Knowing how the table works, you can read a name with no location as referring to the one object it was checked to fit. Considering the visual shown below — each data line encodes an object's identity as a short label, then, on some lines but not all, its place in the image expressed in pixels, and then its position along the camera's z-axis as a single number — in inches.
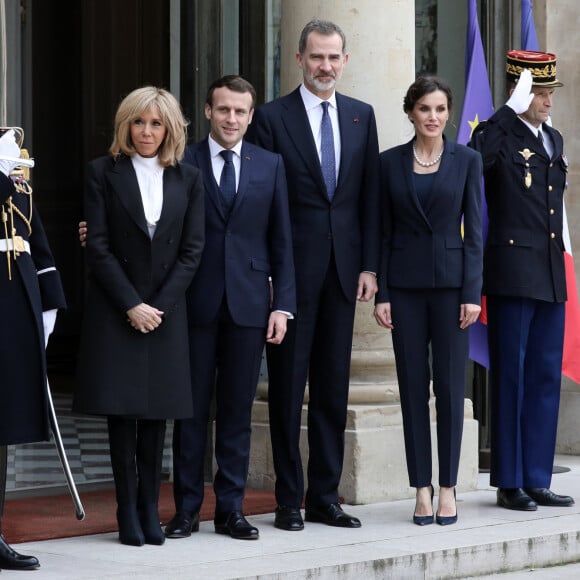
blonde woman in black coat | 449.4
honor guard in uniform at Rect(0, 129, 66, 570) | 415.5
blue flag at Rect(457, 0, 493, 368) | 615.5
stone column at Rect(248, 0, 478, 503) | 560.1
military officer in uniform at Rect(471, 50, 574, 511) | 547.5
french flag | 600.1
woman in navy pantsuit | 504.4
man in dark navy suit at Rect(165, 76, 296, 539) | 474.9
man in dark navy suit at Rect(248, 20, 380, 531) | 495.8
